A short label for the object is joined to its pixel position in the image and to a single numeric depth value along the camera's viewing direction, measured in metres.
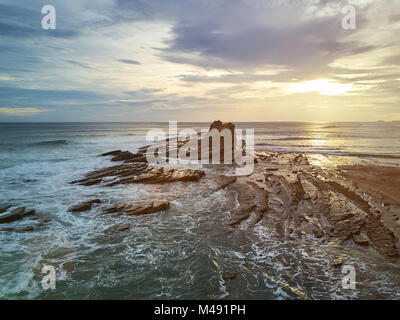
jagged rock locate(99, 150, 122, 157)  36.03
